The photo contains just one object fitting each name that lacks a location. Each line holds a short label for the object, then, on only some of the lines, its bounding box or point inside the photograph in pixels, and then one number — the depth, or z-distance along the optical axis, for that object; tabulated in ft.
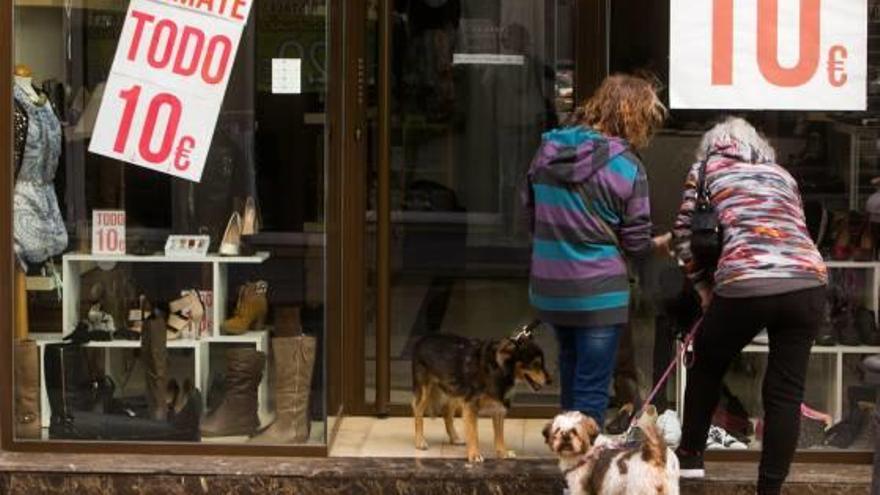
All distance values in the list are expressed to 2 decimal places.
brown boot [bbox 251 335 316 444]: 37.29
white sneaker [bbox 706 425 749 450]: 36.90
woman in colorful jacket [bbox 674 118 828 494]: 31.36
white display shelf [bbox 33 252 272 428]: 37.65
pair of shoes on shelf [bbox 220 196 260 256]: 37.48
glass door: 40.23
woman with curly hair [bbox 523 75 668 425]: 32.56
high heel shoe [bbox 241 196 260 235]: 37.46
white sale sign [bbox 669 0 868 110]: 35.87
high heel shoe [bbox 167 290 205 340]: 37.76
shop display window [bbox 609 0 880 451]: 36.56
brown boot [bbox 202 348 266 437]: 37.46
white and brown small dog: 31.17
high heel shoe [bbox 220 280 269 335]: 37.69
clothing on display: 37.18
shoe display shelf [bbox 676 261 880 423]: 37.05
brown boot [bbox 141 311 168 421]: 37.63
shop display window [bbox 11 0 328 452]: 36.92
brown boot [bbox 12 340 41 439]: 37.44
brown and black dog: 35.68
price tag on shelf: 37.61
